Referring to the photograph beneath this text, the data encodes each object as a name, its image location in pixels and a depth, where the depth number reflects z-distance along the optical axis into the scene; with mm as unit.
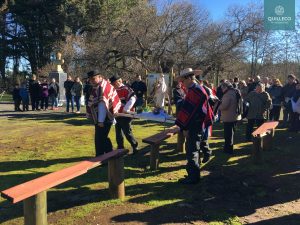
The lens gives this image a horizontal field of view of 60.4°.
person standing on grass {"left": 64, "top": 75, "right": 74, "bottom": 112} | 12089
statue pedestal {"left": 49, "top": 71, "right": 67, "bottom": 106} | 15484
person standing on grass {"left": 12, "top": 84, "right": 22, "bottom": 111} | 12622
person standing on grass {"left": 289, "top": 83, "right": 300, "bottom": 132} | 7920
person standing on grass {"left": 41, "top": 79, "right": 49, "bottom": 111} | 12771
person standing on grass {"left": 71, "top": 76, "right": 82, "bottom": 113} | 11723
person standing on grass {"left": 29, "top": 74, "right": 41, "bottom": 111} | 12711
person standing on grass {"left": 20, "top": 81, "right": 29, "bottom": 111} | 12622
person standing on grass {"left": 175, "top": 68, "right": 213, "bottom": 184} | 4243
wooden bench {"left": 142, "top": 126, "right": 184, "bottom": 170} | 4898
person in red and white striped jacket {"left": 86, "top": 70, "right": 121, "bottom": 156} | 4841
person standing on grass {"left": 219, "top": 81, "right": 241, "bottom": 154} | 5901
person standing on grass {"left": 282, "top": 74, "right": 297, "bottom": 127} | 8703
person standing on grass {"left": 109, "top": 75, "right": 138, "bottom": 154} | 5570
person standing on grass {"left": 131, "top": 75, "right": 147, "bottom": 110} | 11585
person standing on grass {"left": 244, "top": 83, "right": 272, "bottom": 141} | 6667
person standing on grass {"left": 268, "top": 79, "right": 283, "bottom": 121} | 9108
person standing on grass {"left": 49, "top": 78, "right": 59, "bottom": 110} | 13235
